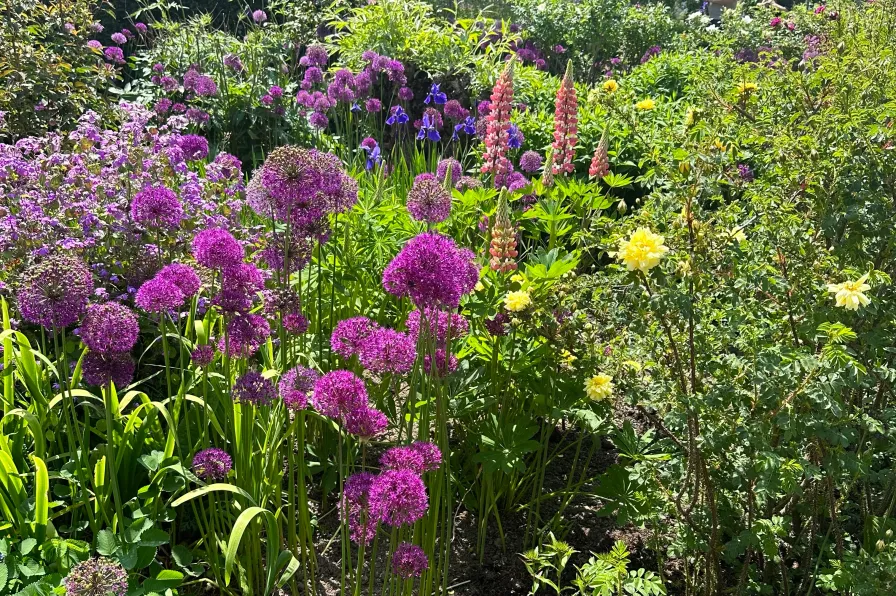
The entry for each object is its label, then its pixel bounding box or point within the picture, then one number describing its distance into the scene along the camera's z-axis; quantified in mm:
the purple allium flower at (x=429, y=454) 1720
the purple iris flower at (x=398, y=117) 4836
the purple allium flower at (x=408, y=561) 1701
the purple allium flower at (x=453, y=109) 5160
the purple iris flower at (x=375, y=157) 4379
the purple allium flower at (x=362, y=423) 1644
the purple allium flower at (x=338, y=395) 1637
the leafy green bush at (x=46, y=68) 4633
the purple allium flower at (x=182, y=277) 1893
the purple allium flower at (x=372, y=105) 5137
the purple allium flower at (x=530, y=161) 4184
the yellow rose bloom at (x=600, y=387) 2309
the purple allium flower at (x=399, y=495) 1559
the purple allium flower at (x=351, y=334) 1802
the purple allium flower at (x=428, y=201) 2105
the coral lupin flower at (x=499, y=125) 3414
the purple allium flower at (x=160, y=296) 1849
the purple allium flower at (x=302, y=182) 1832
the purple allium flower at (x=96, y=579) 1460
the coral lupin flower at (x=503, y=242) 2625
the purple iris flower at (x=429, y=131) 4777
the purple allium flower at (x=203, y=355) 2045
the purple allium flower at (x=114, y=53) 5602
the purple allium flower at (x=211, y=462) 1996
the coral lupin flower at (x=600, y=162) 3510
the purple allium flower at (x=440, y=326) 1865
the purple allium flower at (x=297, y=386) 1869
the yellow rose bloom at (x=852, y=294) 1777
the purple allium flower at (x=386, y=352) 1769
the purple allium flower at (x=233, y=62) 6204
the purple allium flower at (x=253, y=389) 1913
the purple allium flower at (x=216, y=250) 1815
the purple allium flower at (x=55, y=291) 1703
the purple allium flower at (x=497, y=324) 2500
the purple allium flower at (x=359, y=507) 1692
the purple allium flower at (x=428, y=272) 1699
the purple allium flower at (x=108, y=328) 1745
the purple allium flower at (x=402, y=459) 1646
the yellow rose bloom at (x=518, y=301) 2348
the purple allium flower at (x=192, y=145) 3852
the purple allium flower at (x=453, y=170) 3586
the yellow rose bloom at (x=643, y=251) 1870
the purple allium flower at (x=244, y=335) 1859
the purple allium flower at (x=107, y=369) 1785
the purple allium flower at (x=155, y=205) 2086
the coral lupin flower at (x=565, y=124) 3529
